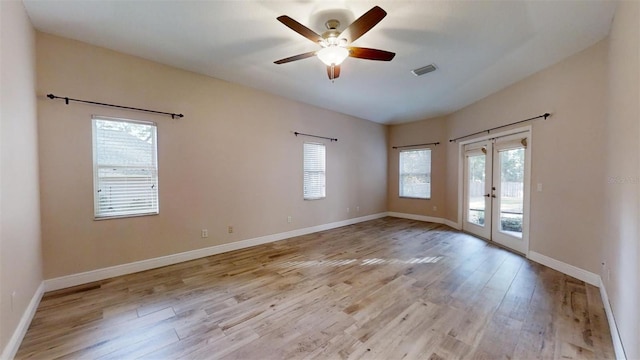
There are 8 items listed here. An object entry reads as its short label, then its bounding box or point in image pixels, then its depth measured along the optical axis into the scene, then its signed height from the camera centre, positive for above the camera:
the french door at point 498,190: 3.95 -0.26
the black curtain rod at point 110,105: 2.74 +0.87
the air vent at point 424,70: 3.45 +1.51
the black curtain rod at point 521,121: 3.48 +0.85
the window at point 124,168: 3.03 +0.10
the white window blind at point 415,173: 6.66 +0.07
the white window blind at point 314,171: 5.36 +0.10
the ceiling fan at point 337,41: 2.09 +1.26
